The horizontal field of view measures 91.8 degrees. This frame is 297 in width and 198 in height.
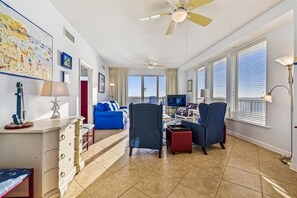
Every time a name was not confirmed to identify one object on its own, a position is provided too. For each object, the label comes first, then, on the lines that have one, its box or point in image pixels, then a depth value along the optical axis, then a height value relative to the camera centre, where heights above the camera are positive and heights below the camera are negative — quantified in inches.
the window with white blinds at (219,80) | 184.7 +24.1
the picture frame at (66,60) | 107.7 +28.5
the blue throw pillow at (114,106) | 220.2 -14.4
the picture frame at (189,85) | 286.9 +25.1
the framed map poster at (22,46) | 60.1 +24.8
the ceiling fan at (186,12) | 78.4 +50.6
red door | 198.1 -2.7
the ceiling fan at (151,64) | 236.0 +54.8
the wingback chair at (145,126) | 102.5 -21.1
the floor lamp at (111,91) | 300.7 +13.1
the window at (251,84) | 128.5 +13.3
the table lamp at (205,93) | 199.6 +6.5
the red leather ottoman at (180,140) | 108.3 -32.3
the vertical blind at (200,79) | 243.0 +31.6
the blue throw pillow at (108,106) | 198.5 -12.4
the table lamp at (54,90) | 78.2 +3.8
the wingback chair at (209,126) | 109.0 -22.3
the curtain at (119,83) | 303.1 +30.1
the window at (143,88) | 321.1 +20.9
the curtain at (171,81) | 314.0 +36.1
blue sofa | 188.1 -28.6
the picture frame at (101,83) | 224.1 +23.4
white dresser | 55.9 -22.9
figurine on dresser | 59.3 -7.6
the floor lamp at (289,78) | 92.7 +13.4
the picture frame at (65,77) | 110.5 +16.1
